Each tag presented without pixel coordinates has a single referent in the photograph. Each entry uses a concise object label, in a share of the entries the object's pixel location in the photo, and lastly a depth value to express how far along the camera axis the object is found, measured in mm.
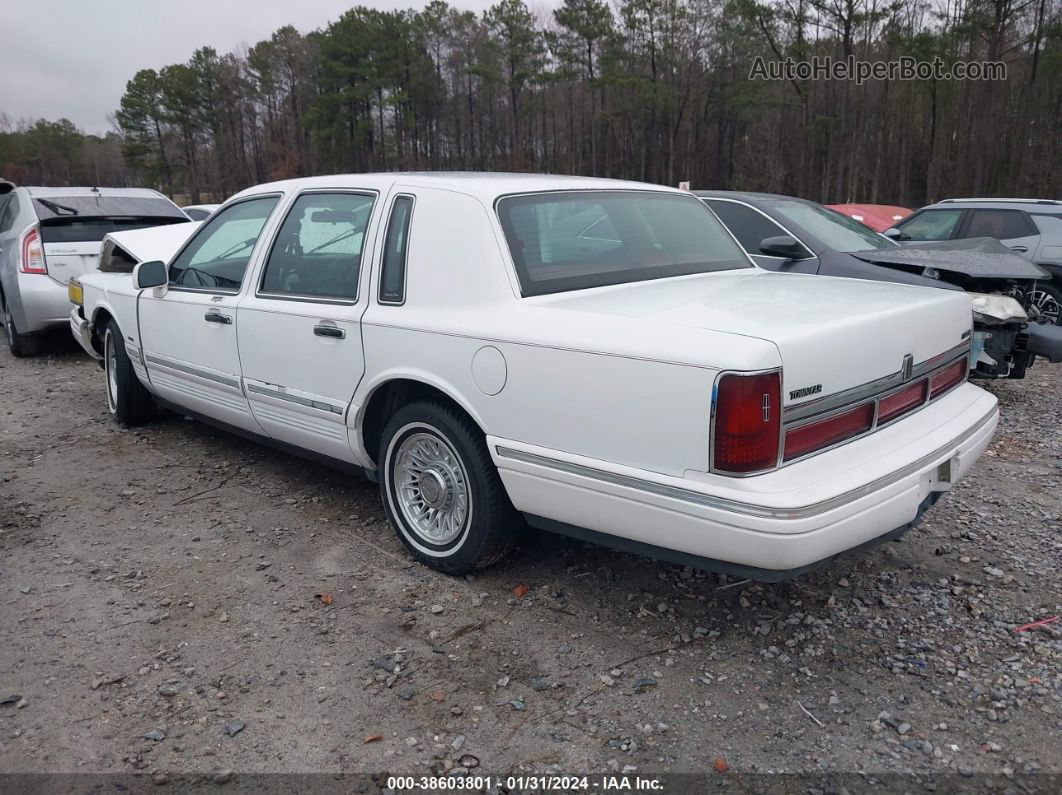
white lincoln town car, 2525
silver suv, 8758
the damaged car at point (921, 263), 5832
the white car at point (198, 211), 13248
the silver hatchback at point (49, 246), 8023
